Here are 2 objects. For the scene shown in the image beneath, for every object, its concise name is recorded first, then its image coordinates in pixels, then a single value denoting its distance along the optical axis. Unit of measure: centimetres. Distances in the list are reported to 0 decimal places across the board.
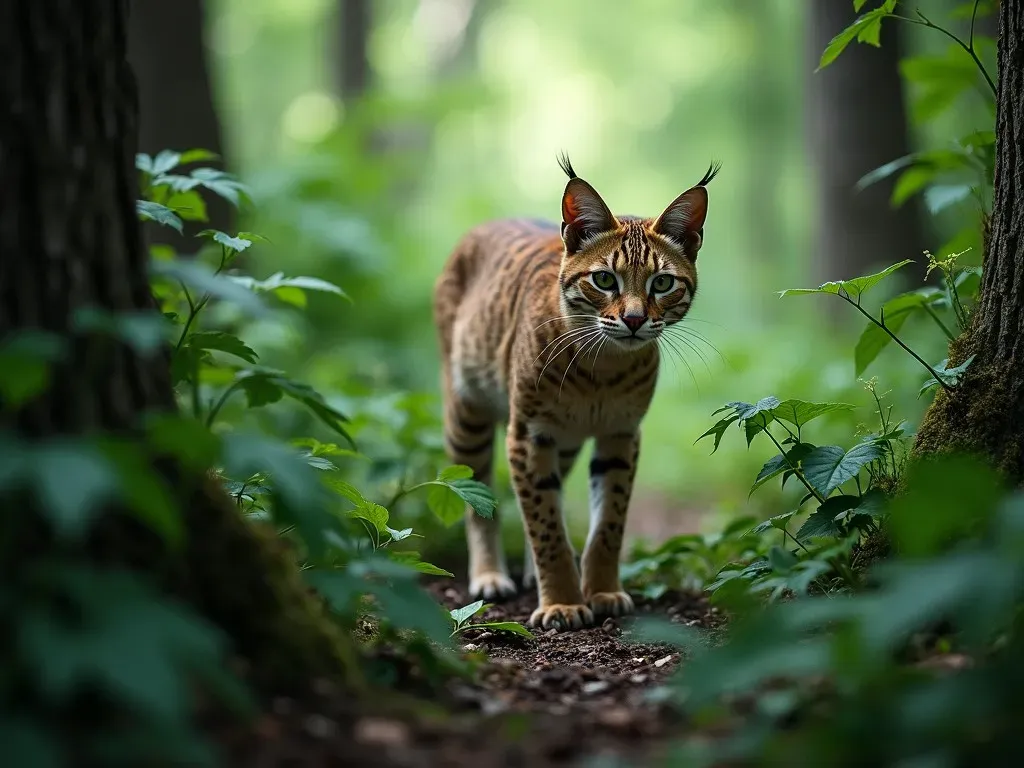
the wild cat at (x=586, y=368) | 446
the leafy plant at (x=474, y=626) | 359
